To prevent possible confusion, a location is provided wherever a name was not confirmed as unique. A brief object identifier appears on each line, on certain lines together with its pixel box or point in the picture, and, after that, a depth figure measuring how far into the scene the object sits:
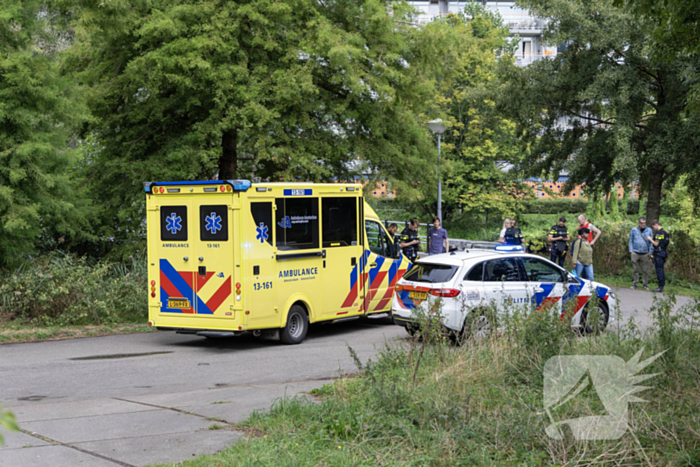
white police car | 10.44
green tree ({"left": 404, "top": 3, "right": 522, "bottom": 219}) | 32.56
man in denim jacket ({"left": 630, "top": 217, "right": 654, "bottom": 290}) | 19.08
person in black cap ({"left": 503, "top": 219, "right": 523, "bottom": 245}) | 18.33
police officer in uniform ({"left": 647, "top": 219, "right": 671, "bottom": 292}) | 18.31
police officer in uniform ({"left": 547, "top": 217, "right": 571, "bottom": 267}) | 18.88
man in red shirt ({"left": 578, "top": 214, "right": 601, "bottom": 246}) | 17.60
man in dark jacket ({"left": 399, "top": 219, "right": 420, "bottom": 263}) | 17.94
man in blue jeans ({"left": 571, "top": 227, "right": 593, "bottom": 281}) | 16.95
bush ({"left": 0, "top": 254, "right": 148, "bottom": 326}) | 12.45
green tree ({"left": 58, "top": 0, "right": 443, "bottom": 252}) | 14.88
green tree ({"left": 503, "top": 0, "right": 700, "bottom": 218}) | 20.17
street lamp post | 20.12
